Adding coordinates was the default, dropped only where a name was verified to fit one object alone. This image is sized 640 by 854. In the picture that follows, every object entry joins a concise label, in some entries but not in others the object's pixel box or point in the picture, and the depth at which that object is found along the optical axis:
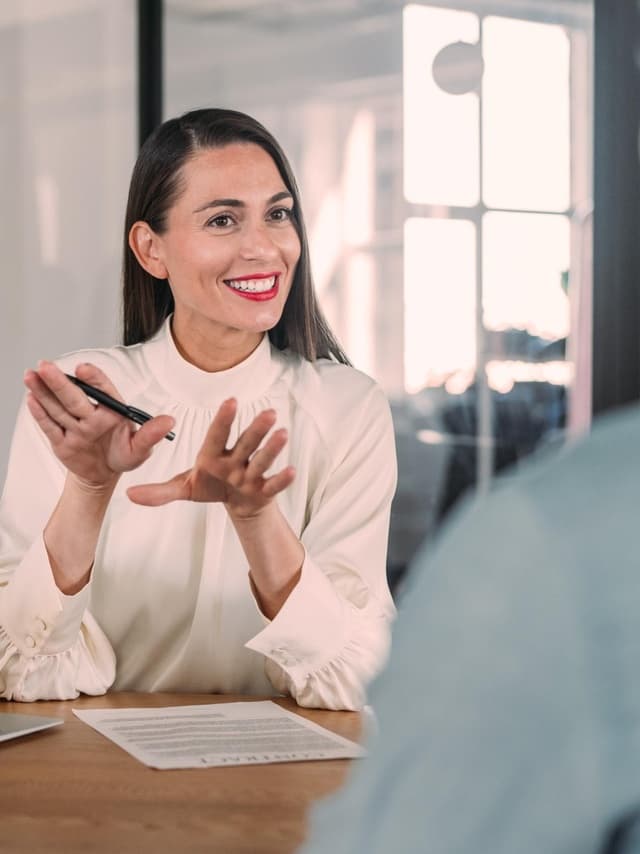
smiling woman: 1.80
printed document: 1.56
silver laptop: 1.62
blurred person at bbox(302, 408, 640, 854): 0.58
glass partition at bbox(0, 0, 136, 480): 2.82
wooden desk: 1.40
